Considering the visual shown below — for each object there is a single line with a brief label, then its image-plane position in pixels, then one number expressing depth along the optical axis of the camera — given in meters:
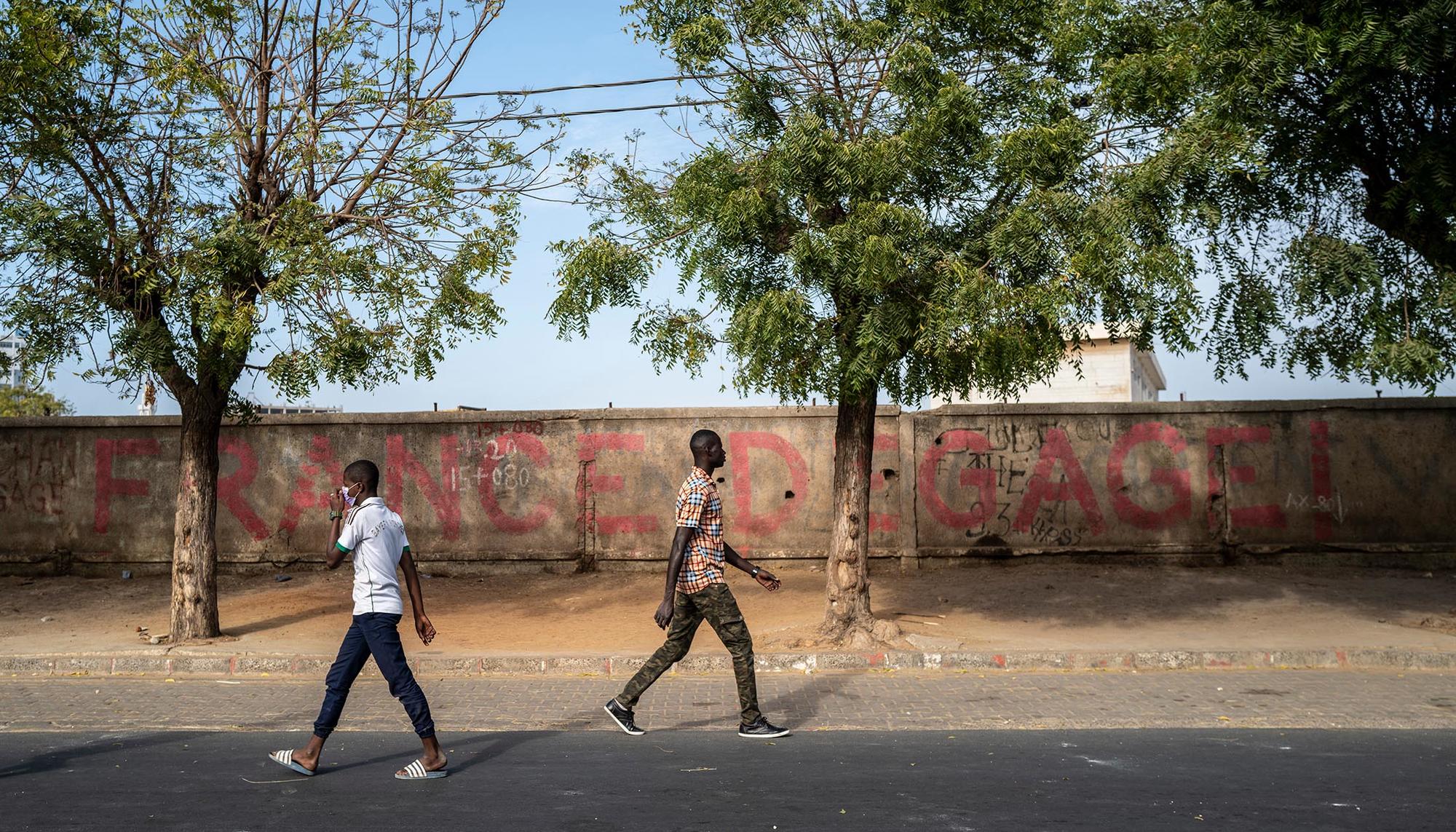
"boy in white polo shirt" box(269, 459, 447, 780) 5.84
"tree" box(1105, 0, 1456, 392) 8.45
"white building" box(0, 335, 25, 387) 11.07
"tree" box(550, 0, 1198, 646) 8.48
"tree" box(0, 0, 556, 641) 9.60
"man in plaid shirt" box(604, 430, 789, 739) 6.83
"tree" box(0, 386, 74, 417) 42.72
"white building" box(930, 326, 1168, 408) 30.67
